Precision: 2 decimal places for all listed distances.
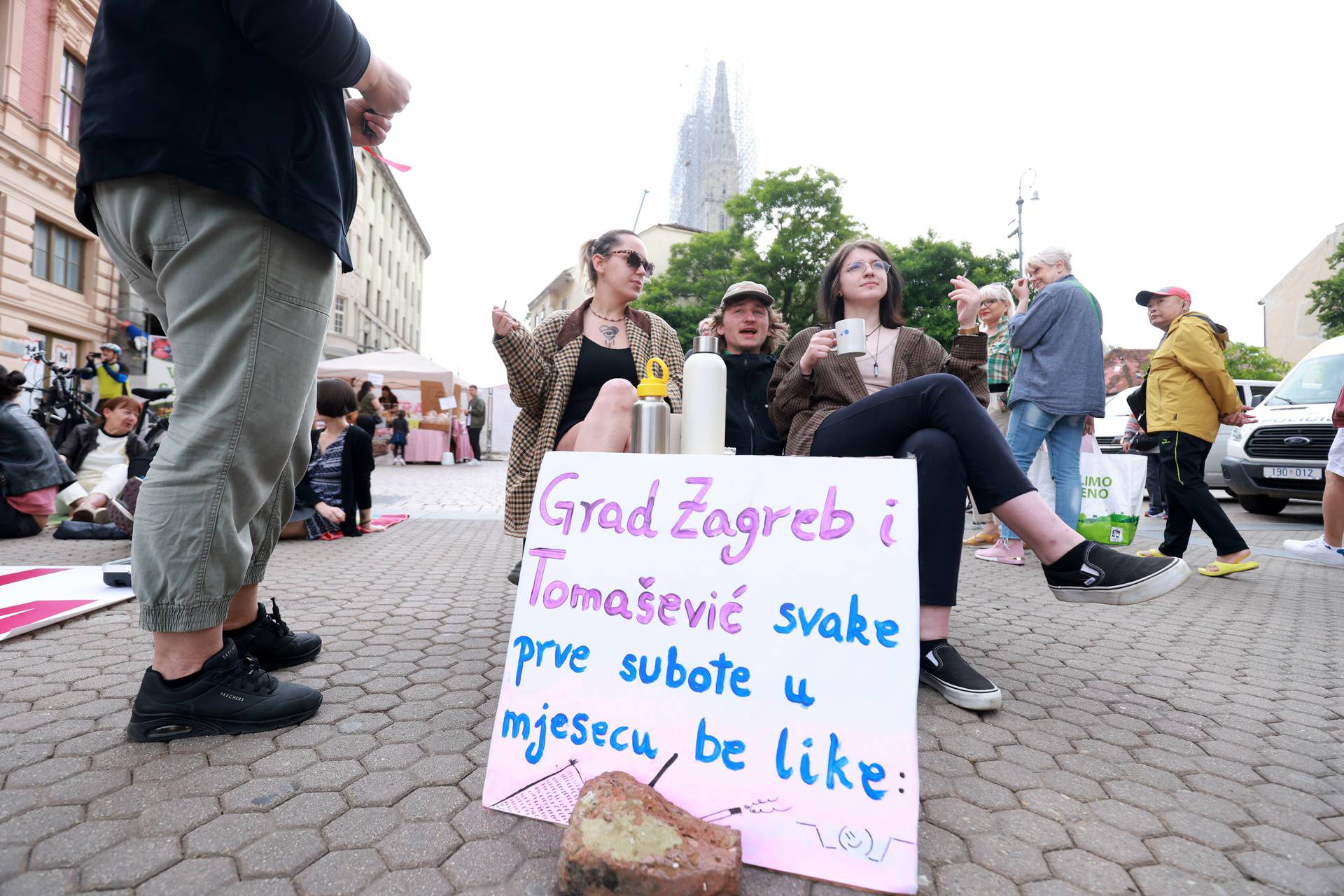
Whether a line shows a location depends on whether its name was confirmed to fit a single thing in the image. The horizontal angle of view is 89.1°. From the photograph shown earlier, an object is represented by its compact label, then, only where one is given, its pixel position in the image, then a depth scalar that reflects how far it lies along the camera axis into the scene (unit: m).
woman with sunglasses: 3.00
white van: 7.12
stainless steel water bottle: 1.91
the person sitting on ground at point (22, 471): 4.77
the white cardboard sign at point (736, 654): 1.16
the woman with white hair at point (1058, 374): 4.19
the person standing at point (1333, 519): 4.50
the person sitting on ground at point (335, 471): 5.21
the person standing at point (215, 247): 1.49
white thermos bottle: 1.89
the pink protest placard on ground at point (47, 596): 2.54
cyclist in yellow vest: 12.04
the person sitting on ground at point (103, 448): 5.42
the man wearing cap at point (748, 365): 3.36
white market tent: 14.92
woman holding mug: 1.84
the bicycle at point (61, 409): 7.83
